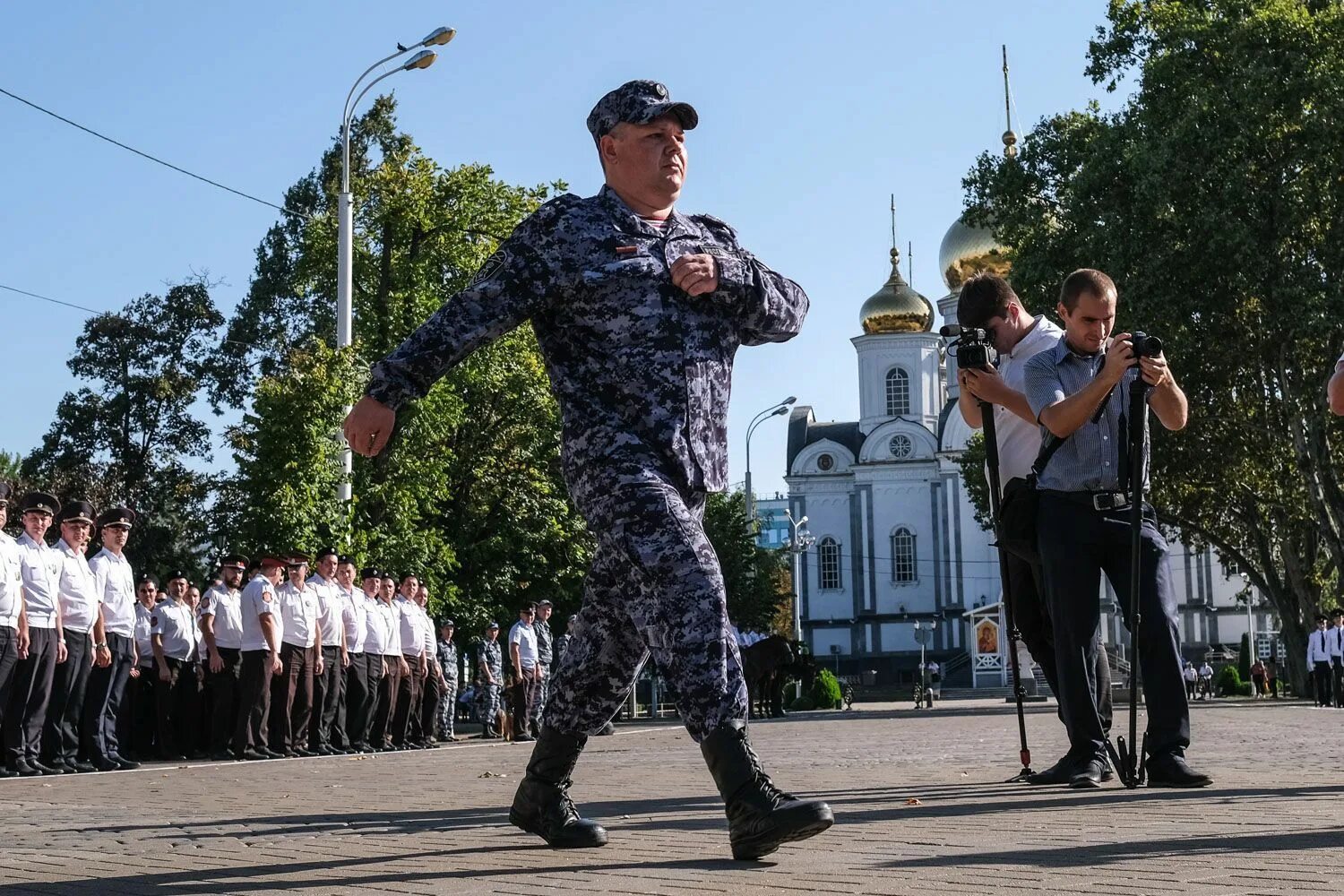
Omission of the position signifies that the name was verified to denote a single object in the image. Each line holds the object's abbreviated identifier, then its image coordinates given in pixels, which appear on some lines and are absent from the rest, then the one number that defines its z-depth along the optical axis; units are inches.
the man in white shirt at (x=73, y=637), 559.2
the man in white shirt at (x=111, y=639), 581.6
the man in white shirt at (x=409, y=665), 804.4
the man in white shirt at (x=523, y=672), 991.6
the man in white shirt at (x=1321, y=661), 1438.2
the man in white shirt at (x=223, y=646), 682.2
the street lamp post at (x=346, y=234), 970.1
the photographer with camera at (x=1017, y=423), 304.8
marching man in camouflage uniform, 190.1
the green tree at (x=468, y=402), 1488.7
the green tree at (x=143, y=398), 2017.7
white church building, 3636.8
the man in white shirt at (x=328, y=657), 709.3
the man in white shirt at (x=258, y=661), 660.7
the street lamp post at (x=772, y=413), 2406.5
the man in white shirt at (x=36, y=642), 535.2
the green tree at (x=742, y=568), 2003.0
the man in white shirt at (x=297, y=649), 683.4
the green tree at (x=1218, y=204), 1316.4
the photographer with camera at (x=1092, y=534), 280.5
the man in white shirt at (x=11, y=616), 516.4
